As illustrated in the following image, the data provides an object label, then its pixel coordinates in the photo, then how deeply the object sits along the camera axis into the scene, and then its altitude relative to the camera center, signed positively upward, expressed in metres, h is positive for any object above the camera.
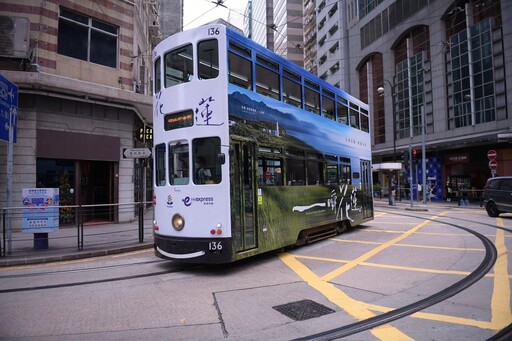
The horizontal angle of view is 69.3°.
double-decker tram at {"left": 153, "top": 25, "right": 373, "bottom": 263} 6.66 +0.76
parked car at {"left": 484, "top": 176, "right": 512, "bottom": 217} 16.25 -0.66
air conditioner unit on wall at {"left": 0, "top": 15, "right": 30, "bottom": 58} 12.64 +5.22
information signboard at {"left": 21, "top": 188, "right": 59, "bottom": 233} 9.02 -0.46
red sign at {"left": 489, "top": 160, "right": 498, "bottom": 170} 21.19 +0.98
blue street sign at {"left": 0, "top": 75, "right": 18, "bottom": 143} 8.85 +2.12
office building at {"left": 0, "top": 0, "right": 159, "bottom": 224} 12.81 +3.52
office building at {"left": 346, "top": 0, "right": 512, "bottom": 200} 27.33 +8.51
